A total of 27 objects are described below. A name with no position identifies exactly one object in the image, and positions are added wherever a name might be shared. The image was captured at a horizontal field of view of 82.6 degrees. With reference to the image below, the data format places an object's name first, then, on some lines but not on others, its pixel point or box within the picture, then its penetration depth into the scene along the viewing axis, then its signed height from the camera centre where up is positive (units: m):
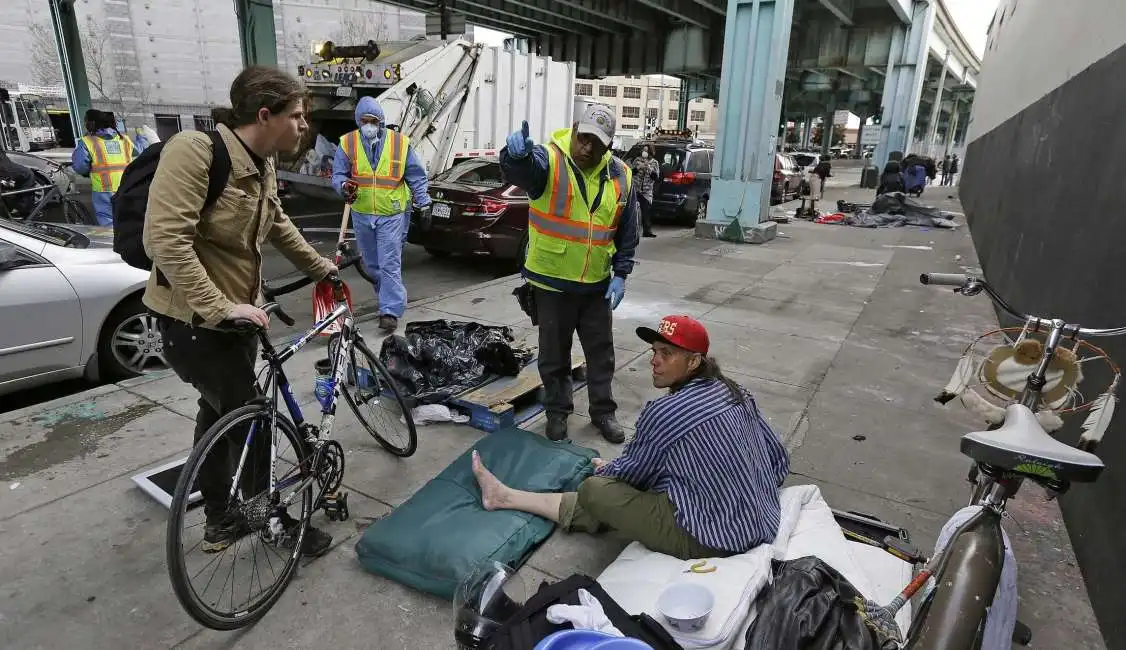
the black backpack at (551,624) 1.90 -1.42
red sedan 7.93 -1.03
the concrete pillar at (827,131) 41.66 +0.96
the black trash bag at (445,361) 4.20 -1.49
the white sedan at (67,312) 3.96 -1.18
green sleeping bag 2.54 -1.60
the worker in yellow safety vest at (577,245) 3.48 -0.59
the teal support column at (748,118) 11.09 +0.45
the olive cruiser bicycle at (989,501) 1.69 -1.04
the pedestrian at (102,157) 7.62 -0.39
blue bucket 1.76 -1.35
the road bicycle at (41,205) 7.69 -1.01
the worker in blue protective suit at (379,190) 5.77 -0.50
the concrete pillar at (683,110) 30.59 +1.45
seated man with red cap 2.39 -1.22
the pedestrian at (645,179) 11.65 -0.68
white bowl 2.03 -1.45
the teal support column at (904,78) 20.12 +2.19
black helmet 1.99 -1.49
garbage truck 9.66 +0.61
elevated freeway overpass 11.38 +2.72
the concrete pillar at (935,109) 29.48 +2.04
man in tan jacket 2.10 -0.44
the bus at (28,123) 20.55 -0.06
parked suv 13.53 -0.76
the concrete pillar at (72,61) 13.13 +1.25
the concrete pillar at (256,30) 11.37 +1.71
